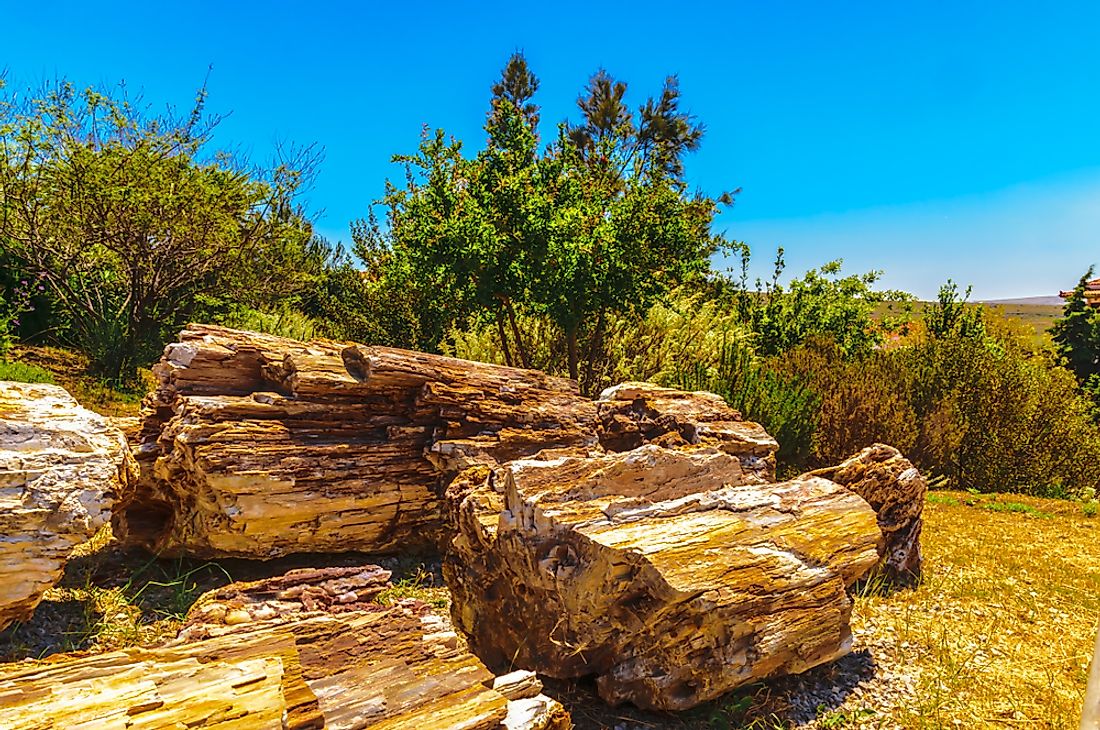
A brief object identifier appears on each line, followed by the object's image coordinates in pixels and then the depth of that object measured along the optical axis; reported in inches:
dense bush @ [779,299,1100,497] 428.8
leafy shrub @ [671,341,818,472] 362.3
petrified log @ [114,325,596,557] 190.2
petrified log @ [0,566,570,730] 86.0
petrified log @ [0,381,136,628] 138.7
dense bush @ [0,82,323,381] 442.3
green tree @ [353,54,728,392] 378.9
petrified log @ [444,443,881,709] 131.1
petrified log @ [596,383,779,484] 255.4
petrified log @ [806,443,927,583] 212.7
